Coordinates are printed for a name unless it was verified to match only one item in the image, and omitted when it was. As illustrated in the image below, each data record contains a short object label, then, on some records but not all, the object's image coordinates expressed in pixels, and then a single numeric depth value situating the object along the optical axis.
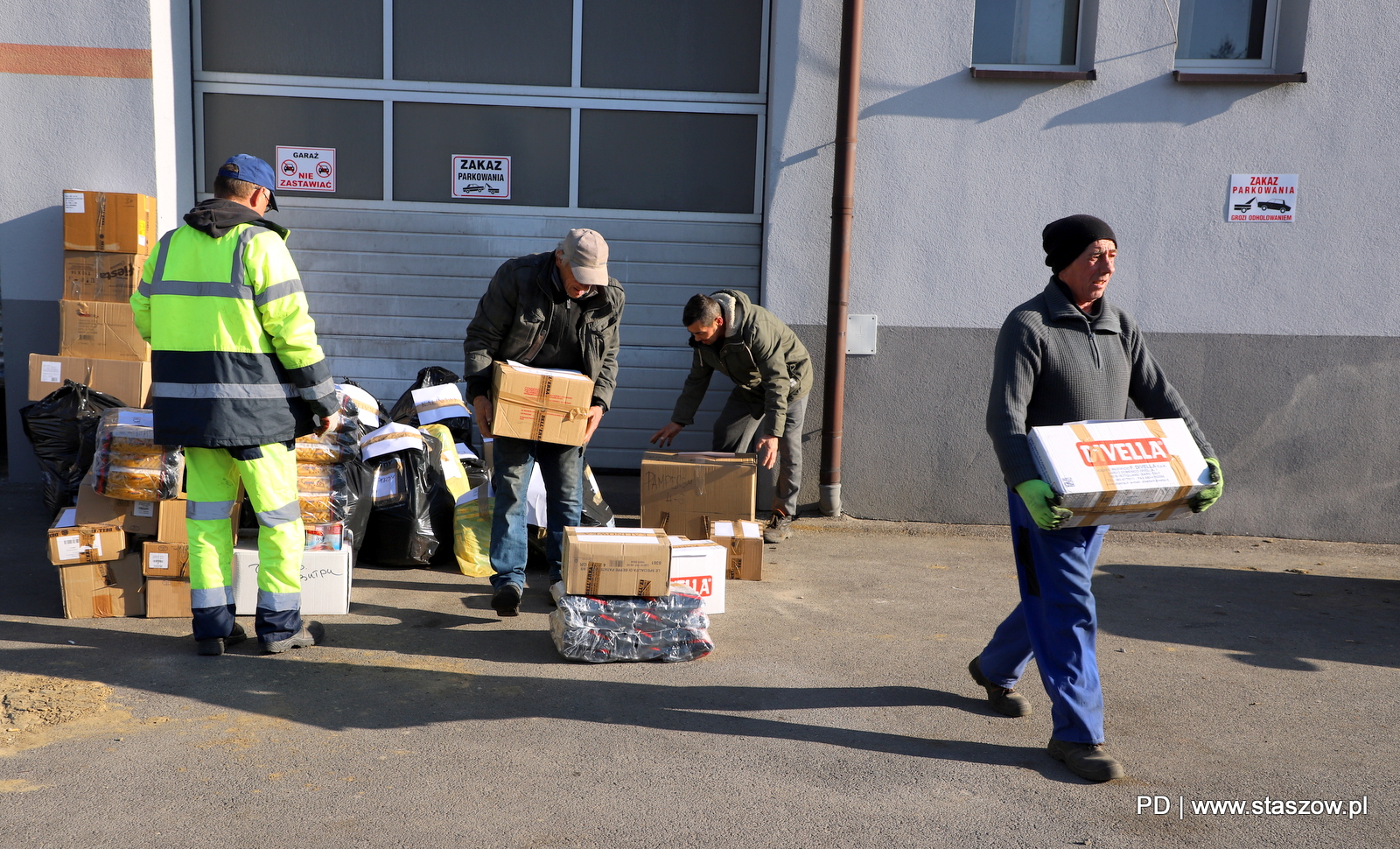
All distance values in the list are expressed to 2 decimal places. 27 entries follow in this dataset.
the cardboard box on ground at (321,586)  4.35
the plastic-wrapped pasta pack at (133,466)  4.25
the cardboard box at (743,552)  5.34
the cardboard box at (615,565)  3.98
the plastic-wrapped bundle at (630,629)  4.00
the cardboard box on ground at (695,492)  5.64
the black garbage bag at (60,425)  5.83
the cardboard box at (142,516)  4.30
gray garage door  7.07
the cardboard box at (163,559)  4.30
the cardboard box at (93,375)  6.11
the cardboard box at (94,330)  6.28
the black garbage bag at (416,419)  6.05
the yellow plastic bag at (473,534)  5.29
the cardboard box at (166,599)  4.34
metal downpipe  6.36
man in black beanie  3.15
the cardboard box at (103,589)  4.27
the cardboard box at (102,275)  6.39
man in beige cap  4.42
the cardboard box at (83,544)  4.22
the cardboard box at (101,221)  6.35
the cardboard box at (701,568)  4.59
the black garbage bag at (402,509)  5.23
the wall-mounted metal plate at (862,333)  6.66
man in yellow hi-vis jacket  3.68
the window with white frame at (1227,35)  6.64
